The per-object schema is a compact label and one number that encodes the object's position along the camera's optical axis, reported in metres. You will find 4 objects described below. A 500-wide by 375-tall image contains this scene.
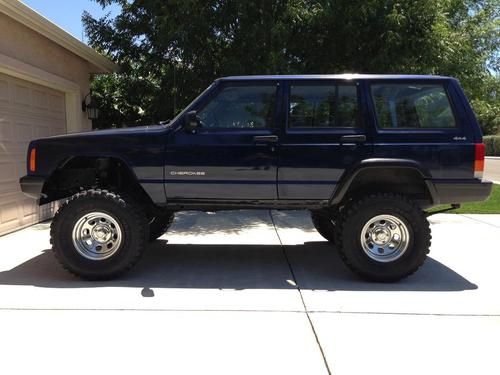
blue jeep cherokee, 5.26
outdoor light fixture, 10.93
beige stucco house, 7.78
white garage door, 7.86
